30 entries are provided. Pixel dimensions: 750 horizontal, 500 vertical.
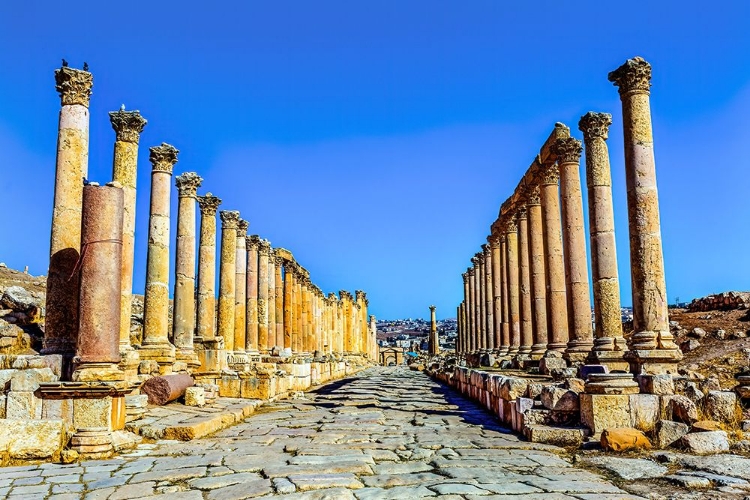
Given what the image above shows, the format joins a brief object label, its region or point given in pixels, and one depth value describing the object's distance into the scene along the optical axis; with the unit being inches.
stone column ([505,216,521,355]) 995.9
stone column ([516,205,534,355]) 940.0
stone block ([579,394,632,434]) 346.9
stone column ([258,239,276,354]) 1126.4
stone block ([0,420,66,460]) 308.2
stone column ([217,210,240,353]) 926.4
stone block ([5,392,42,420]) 359.3
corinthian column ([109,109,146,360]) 587.5
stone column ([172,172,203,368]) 735.1
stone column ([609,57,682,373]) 468.8
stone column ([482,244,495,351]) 1330.0
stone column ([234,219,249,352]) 1002.7
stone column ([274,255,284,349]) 1286.9
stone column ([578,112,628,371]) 546.6
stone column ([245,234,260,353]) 1077.1
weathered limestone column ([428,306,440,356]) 2977.4
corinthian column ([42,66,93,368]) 476.4
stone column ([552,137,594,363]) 637.9
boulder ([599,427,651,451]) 314.3
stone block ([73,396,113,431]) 337.7
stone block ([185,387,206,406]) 524.7
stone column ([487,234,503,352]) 1179.9
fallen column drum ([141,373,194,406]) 510.9
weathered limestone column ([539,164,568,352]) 725.3
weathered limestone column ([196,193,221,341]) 842.8
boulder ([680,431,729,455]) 297.1
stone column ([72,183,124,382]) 366.0
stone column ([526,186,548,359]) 835.4
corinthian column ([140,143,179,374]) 655.1
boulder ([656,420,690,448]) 317.4
